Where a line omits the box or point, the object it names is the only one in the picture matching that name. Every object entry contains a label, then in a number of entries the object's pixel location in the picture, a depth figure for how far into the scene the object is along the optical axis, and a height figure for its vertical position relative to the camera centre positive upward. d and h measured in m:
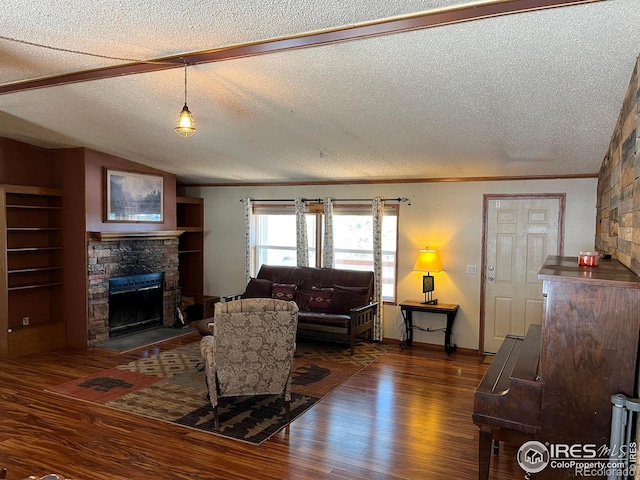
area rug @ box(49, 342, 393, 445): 3.97 -1.65
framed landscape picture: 6.45 +0.34
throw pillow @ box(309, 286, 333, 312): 6.50 -1.05
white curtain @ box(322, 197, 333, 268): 6.97 -0.16
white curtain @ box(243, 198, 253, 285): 7.61 -0.21
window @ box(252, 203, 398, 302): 6.74 -0.23
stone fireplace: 6.25 -0.66
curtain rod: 6.54 +0.34
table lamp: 6.07 -0.53
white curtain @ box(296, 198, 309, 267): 7.18 -0.21
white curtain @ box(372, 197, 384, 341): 6.59 -0.49
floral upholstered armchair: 3.69 -1.01
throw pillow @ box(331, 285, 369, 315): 6.37 -1.02
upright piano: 2.33 -0.70
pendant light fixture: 3.28 +0.68
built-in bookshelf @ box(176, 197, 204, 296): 8.20 -0.43
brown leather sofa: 6.12 -1.01
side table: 5.99 -1.09
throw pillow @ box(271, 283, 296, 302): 6.68 -0.97
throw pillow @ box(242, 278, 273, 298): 6.91 -0.97
